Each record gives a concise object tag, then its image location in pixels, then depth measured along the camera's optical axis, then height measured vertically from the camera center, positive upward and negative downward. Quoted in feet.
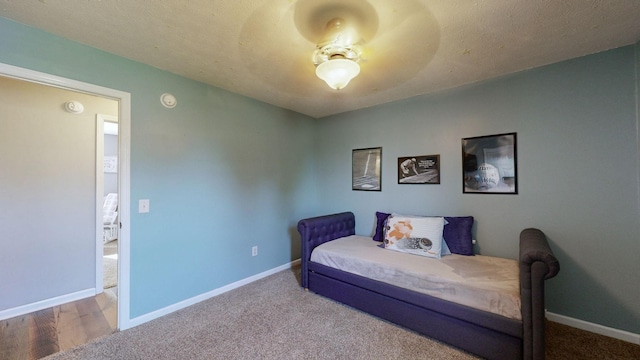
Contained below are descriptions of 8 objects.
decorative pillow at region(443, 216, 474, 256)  8.17 -1.85
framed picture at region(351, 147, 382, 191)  10.91 +0.62
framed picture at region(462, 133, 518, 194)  7.80 +0.58
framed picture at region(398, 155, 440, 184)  9.31 +0.50
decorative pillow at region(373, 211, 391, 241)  9.98 -1.81
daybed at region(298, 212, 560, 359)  4.98 -3.39
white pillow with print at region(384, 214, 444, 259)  7.99 -1.86
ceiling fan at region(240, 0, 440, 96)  4.84 +3.47
